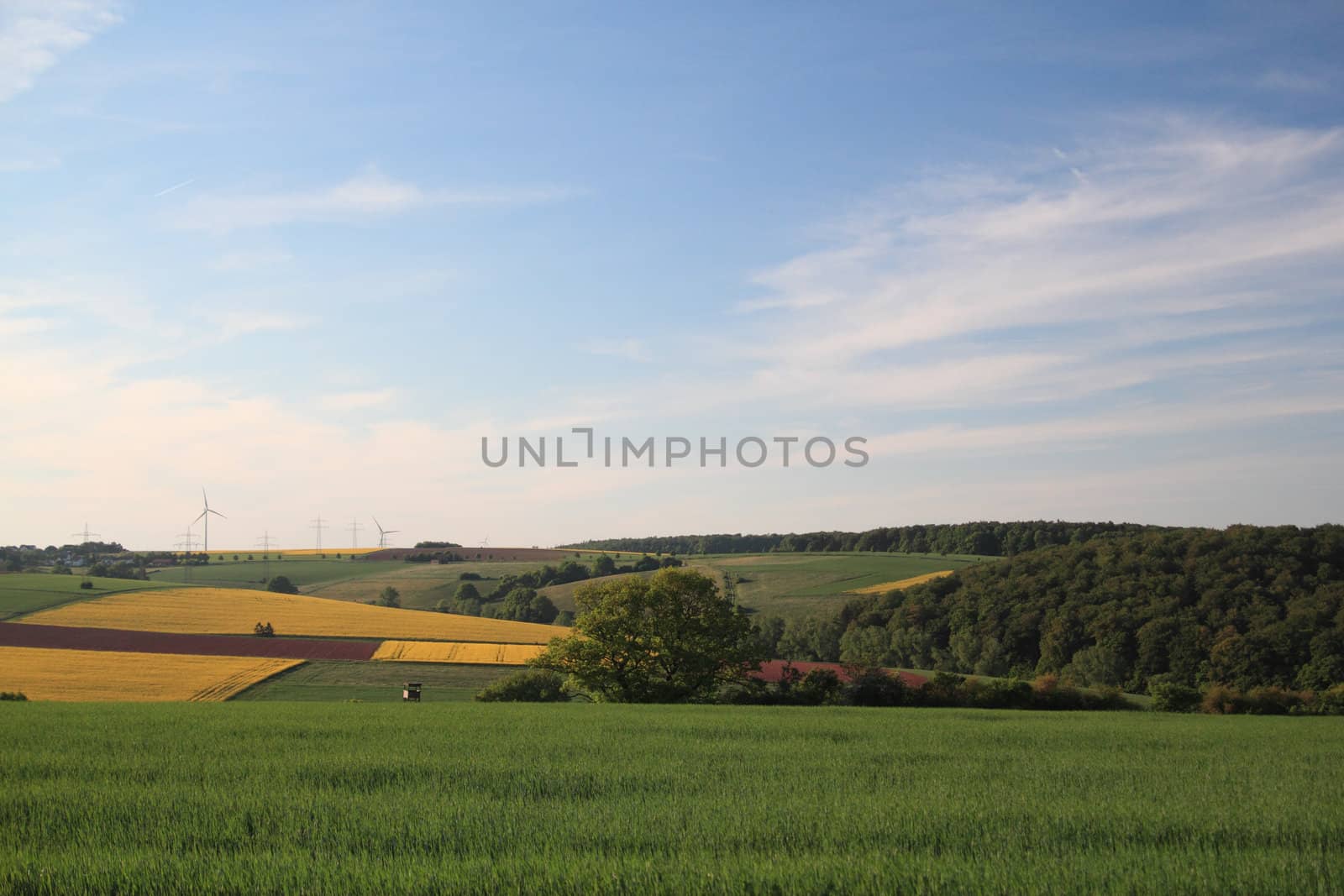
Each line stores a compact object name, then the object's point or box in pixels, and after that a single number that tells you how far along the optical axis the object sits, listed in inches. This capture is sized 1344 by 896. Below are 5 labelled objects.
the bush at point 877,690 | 1924.2
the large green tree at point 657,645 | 2047.2
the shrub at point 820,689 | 1931.6
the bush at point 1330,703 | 1893.5
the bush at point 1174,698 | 1929.1
